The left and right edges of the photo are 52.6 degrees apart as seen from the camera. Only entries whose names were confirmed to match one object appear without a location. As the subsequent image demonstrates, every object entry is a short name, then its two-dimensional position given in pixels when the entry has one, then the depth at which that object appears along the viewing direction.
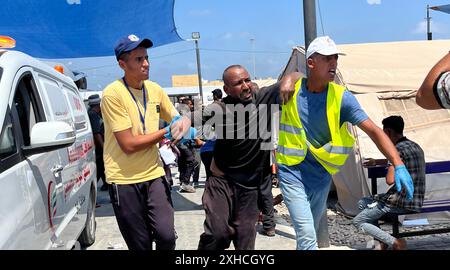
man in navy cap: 3.31
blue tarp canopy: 6.93
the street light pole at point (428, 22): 37.03
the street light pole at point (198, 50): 24.31
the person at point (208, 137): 3.71
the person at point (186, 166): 9.17
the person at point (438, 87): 1.86
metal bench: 4.97
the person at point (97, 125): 8.14
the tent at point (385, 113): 6.96
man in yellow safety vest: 3.44
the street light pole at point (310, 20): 4.99
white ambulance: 2.36
